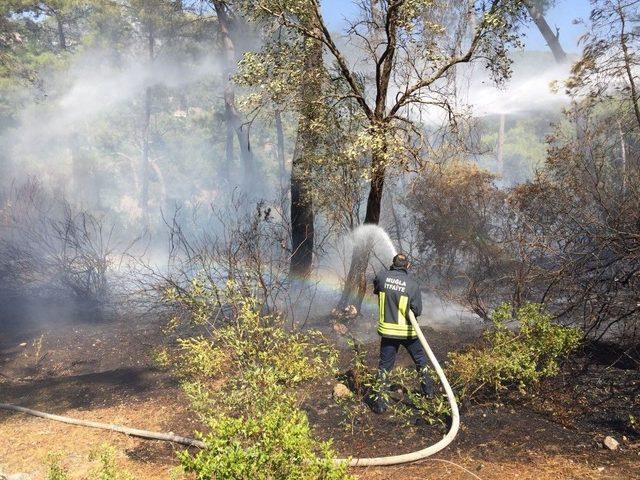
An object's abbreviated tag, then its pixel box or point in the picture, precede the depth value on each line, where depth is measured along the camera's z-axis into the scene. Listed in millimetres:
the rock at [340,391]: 6309
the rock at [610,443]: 4754
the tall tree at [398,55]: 8016
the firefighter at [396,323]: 5930
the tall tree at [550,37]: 19781
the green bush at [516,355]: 5730
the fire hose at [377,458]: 4699
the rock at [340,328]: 9885
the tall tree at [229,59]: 23016
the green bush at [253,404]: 3070
